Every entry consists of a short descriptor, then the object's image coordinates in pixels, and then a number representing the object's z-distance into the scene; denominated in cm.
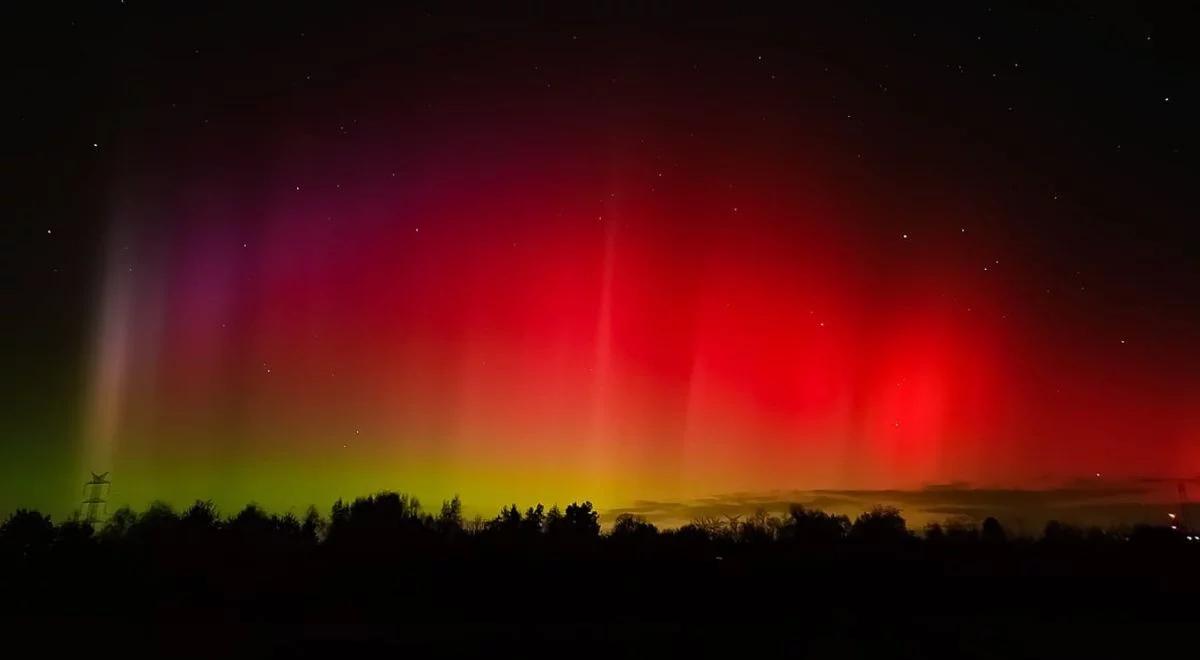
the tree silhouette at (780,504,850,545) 5294
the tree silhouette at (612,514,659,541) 5138
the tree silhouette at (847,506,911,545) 5298
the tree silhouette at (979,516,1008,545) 5431
